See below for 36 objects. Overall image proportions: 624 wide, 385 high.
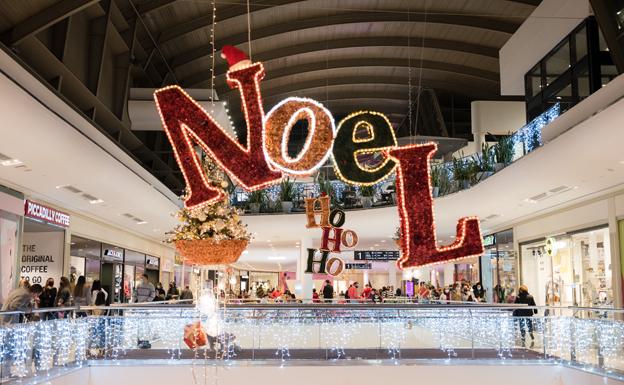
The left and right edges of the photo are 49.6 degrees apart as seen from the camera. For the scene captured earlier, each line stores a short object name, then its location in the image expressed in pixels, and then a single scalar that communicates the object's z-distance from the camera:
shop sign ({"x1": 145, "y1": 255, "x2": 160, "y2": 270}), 28.23
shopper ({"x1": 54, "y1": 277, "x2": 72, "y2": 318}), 13.46
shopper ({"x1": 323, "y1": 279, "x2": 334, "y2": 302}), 24.22
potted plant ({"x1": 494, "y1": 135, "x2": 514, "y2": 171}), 16.73
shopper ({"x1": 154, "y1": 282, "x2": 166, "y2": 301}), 20.95
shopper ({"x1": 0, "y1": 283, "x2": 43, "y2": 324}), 10.30
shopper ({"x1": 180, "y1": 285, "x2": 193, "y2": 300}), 21.71
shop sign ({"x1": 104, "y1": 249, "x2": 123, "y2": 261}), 21.56
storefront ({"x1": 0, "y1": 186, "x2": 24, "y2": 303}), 13.49
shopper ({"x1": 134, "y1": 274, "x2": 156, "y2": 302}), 15.96
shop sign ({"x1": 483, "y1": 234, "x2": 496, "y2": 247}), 25.47
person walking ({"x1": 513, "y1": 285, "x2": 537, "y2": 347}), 11.60
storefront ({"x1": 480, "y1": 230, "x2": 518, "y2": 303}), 22.80
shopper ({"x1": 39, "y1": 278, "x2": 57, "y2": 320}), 14.07
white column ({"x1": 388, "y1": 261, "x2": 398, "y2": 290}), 32.89
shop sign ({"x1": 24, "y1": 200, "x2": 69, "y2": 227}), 14.84
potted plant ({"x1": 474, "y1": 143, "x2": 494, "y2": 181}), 17.22
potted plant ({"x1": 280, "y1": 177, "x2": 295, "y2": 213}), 23.03
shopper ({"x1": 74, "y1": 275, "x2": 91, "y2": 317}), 13.91
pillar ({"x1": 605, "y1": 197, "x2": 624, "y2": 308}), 15.01
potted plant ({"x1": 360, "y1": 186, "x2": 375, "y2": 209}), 22.02
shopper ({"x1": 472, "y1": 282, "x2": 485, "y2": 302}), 23.50
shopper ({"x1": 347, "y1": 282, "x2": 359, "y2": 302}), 25.86
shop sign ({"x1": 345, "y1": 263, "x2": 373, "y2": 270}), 31.84
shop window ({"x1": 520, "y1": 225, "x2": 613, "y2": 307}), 16.31
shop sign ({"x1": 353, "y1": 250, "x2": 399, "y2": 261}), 30.98
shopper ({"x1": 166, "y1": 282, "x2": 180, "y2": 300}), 24.00
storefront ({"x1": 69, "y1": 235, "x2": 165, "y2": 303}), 18.94
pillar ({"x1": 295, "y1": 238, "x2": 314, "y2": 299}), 26.30
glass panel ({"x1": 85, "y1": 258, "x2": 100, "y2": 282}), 19.69
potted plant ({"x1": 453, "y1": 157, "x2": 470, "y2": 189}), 18.12
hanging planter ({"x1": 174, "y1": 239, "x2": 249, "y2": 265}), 6.20
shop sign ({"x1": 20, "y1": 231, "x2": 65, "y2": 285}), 16.66
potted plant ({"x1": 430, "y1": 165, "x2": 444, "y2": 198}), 19.64
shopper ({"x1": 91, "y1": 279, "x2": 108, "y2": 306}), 16.27
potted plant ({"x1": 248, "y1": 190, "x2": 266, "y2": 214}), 22.89
